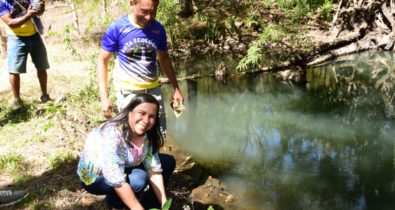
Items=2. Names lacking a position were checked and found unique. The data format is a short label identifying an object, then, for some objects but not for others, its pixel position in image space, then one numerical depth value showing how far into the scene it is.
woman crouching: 2.64
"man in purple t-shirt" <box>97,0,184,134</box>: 3.22
